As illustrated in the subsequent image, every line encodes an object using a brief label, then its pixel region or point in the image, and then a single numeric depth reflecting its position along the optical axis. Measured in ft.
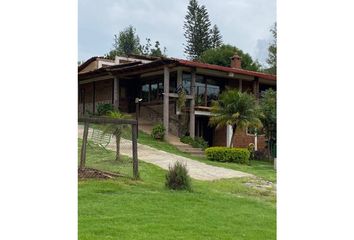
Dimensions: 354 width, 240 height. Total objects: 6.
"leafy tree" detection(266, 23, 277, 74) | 96.02
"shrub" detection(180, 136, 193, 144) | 48.56
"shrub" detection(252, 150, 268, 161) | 49.27
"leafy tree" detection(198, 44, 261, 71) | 91.04
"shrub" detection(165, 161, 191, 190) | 21.99
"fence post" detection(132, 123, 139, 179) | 24.38
